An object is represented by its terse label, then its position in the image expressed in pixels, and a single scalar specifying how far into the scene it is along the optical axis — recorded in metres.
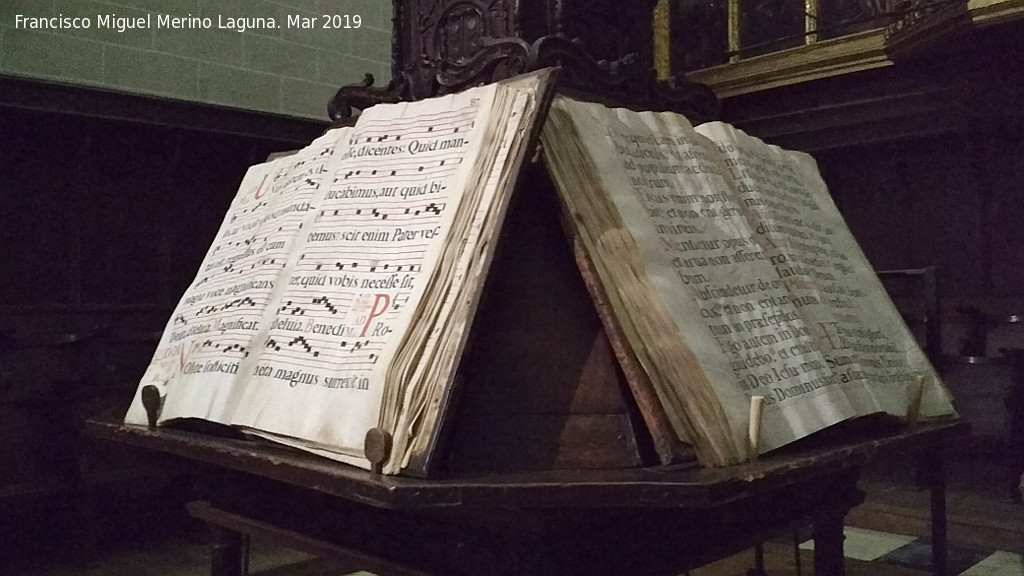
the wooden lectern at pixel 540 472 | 0.80
